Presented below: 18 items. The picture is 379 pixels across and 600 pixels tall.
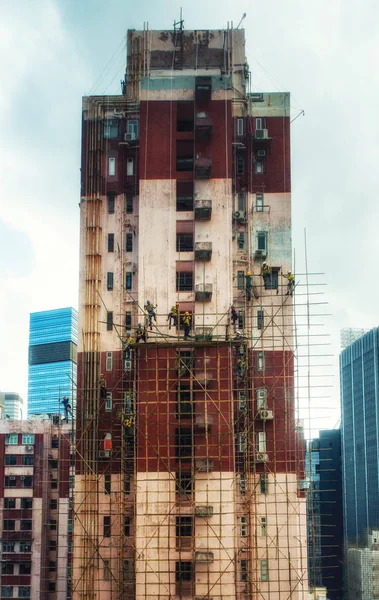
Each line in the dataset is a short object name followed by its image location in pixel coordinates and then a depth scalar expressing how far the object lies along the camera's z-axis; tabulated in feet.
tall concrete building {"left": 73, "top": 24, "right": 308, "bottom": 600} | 139.03
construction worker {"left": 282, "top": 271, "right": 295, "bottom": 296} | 148.05
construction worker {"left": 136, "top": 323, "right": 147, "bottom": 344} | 141.28
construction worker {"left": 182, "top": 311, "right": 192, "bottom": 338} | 141.02
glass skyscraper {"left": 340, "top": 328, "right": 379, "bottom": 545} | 444.55
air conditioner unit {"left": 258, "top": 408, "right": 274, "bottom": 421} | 144.36
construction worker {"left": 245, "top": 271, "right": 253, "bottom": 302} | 148.24
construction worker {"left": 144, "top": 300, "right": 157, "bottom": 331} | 141.69
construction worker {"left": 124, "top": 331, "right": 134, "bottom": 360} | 143.55
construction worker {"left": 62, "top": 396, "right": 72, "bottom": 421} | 163.52
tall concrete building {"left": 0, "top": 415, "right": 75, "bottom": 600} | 237.66
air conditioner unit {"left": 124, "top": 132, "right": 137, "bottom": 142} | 154.10
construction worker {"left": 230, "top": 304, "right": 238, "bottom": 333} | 142.82
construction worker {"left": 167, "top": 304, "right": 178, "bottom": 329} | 142.41
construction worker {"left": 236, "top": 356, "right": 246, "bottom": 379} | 145.89
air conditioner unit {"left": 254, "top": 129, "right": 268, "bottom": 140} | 152.66
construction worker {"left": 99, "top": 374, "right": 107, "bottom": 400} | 146.92
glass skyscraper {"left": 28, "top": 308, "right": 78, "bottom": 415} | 623.36
